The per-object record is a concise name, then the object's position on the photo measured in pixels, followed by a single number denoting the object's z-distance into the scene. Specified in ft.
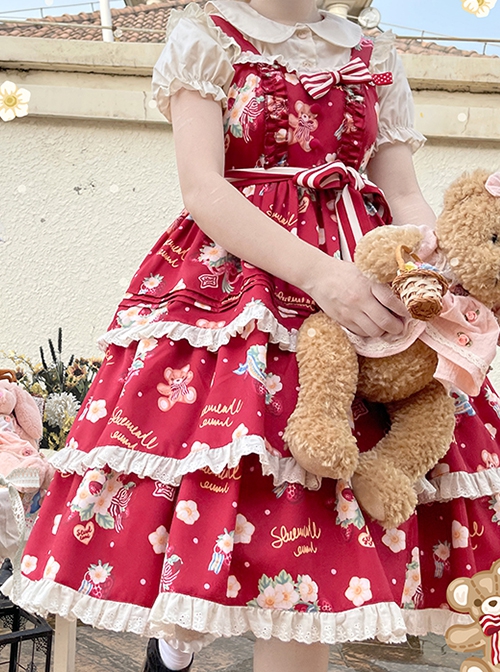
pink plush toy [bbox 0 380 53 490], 5.46
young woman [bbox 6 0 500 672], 2.74
